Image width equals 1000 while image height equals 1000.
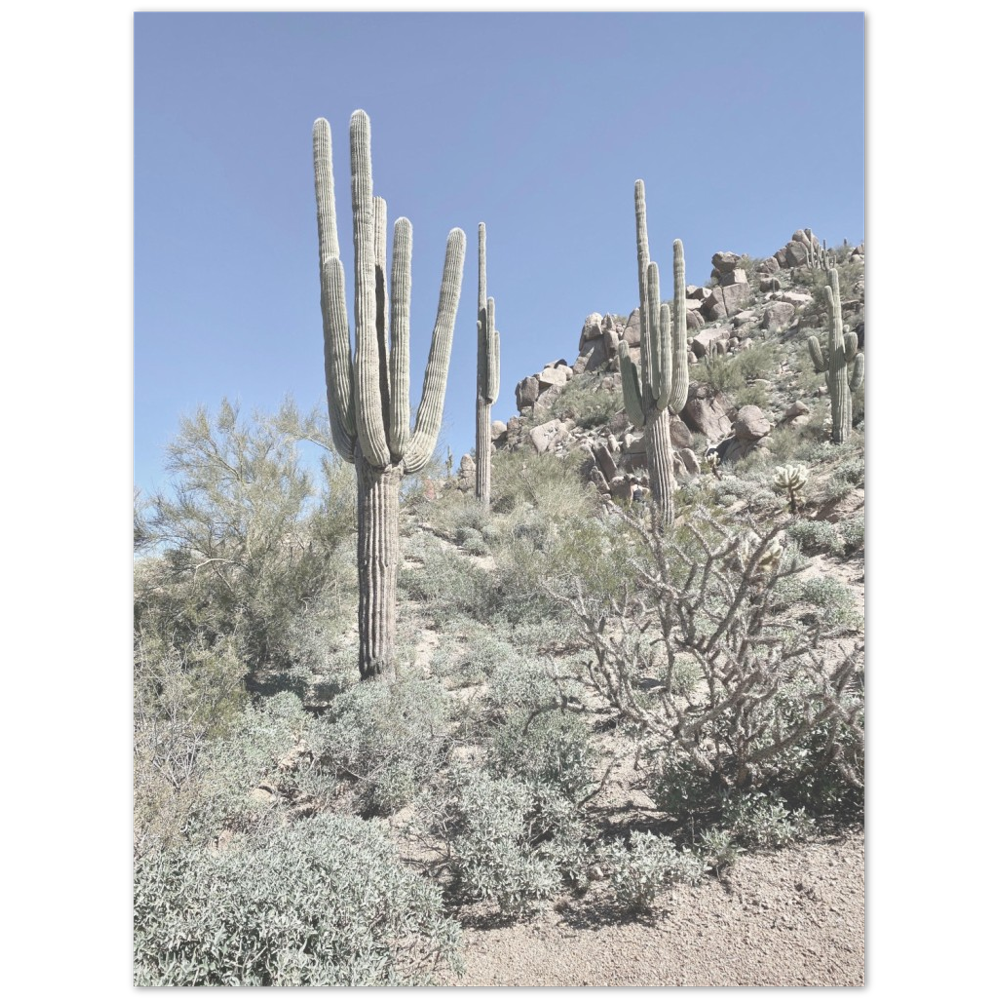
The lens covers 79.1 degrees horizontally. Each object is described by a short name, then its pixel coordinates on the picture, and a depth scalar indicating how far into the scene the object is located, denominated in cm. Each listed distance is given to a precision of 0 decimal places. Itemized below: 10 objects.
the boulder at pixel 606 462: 1586
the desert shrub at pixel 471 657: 557
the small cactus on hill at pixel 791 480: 896
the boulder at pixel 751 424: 1577
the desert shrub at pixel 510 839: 276
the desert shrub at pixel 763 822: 294
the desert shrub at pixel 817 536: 755
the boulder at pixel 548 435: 2203
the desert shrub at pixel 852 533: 747
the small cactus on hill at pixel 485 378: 1296
